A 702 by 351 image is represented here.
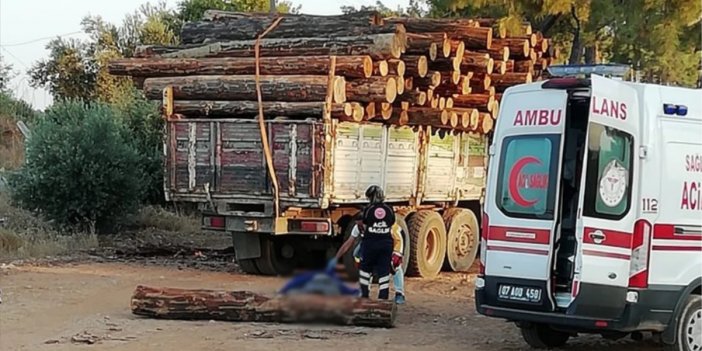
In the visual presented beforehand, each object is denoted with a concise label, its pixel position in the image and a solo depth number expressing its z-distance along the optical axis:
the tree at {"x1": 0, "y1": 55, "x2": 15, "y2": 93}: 33.03
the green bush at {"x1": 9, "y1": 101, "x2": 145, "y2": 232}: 18.22
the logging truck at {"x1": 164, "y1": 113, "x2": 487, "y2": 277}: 13.17
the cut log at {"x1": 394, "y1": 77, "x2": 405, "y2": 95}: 13.96
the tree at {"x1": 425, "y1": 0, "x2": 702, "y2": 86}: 18.23
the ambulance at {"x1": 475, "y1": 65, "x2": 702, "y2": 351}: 8.20
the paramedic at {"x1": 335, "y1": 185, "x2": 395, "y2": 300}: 11.09
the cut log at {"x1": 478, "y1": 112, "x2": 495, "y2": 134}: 16.61
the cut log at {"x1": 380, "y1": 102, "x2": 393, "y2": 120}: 13.92
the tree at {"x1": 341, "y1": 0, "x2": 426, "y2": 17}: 21.73
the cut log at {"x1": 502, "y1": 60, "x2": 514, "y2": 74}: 17.14
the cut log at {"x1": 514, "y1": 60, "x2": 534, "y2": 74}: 17.59
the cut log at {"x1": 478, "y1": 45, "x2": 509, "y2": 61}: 16.59
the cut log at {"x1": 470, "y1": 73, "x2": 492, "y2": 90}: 16.36
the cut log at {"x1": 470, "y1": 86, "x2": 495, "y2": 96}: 16.56
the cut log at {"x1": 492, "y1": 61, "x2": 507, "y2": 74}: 16.73
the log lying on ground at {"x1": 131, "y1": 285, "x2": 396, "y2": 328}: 10.28
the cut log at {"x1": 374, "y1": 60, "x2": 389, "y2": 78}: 13.72
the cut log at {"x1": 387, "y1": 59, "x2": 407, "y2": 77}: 13.91
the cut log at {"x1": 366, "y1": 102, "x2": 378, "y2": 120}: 13.70
